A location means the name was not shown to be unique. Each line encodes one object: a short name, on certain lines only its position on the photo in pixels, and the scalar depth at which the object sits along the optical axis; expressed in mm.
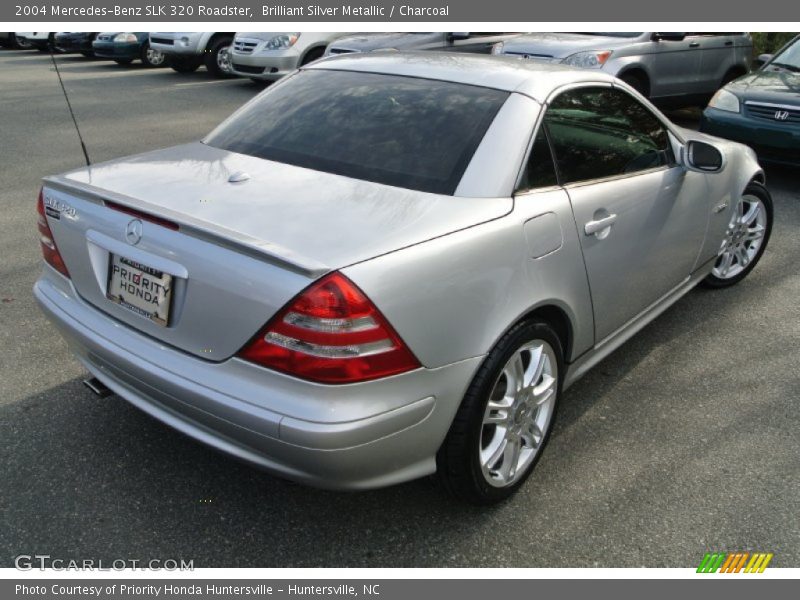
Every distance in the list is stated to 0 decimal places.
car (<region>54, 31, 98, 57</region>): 17886
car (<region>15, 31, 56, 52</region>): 20453
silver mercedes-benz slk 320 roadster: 2080
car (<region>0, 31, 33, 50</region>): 22456
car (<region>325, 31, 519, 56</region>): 10711
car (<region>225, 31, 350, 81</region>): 11742
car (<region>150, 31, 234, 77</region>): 14328
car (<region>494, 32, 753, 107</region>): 8598
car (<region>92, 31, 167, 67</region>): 15727
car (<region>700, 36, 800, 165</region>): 6859
